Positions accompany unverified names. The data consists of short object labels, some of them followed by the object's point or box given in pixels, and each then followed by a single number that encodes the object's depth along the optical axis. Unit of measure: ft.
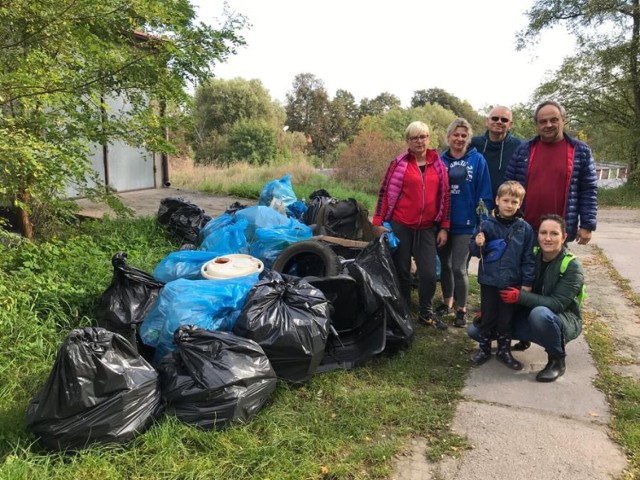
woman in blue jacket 12.92
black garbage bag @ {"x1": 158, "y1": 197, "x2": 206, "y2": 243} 19.74
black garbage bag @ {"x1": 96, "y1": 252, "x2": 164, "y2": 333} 11.55
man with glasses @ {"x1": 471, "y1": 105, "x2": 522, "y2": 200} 13.33
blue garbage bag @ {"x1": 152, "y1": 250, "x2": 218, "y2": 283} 13.33
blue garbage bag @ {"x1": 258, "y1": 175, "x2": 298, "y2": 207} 22.39
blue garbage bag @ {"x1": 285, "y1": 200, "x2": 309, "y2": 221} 20.93
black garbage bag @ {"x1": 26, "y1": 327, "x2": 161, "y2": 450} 7.55
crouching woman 10.40
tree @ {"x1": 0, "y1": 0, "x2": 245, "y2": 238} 11.05
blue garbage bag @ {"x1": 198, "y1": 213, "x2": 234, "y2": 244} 17.70
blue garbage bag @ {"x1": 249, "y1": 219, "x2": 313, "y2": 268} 15.42
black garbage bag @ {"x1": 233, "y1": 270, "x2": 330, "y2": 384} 9.52
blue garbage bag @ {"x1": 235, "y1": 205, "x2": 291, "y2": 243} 16.98
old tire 13.35
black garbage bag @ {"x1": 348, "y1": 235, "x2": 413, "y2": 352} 11.50
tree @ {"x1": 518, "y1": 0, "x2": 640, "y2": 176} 51.13
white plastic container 12.58
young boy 10.89
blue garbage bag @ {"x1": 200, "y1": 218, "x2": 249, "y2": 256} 15.87
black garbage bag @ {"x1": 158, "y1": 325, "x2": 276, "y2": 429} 8.29
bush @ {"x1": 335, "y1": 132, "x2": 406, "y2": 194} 45.16
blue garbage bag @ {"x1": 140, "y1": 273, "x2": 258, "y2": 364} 10.11
